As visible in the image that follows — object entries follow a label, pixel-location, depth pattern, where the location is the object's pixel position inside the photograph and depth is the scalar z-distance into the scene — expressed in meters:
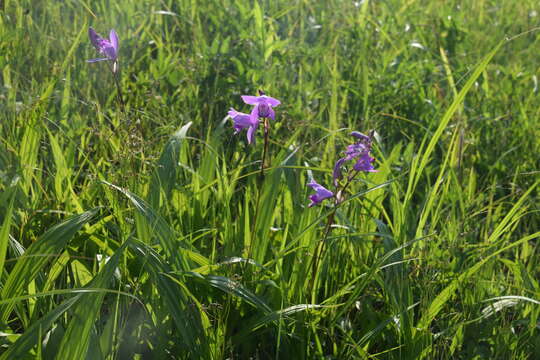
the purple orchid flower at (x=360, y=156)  1.56
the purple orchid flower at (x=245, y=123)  1.54
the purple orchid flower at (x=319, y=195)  1.59
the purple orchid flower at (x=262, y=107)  1.49
